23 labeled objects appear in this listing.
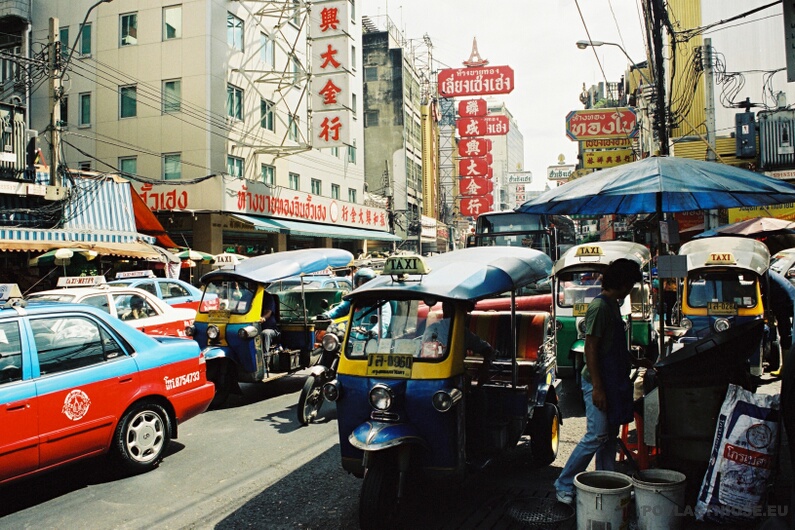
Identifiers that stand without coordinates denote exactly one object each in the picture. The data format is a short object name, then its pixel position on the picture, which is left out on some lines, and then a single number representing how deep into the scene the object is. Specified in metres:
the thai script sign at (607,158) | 27.58
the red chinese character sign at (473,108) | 44.06
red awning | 21.25
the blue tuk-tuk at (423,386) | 4.48
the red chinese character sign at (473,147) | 43.88
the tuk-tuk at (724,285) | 9.84
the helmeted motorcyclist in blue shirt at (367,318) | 5.20
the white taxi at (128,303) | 10.77
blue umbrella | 5.18
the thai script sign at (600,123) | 27.92
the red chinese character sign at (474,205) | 43.72
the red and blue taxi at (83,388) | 5.00
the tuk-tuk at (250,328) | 8.94
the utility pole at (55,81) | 15.55
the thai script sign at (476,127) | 43.75
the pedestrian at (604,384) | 4.71
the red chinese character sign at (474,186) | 44.12
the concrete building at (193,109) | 23.19
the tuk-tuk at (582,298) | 9.09
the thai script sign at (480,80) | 40.88
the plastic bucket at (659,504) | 4.12
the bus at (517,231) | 16.97
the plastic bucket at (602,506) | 4.05
